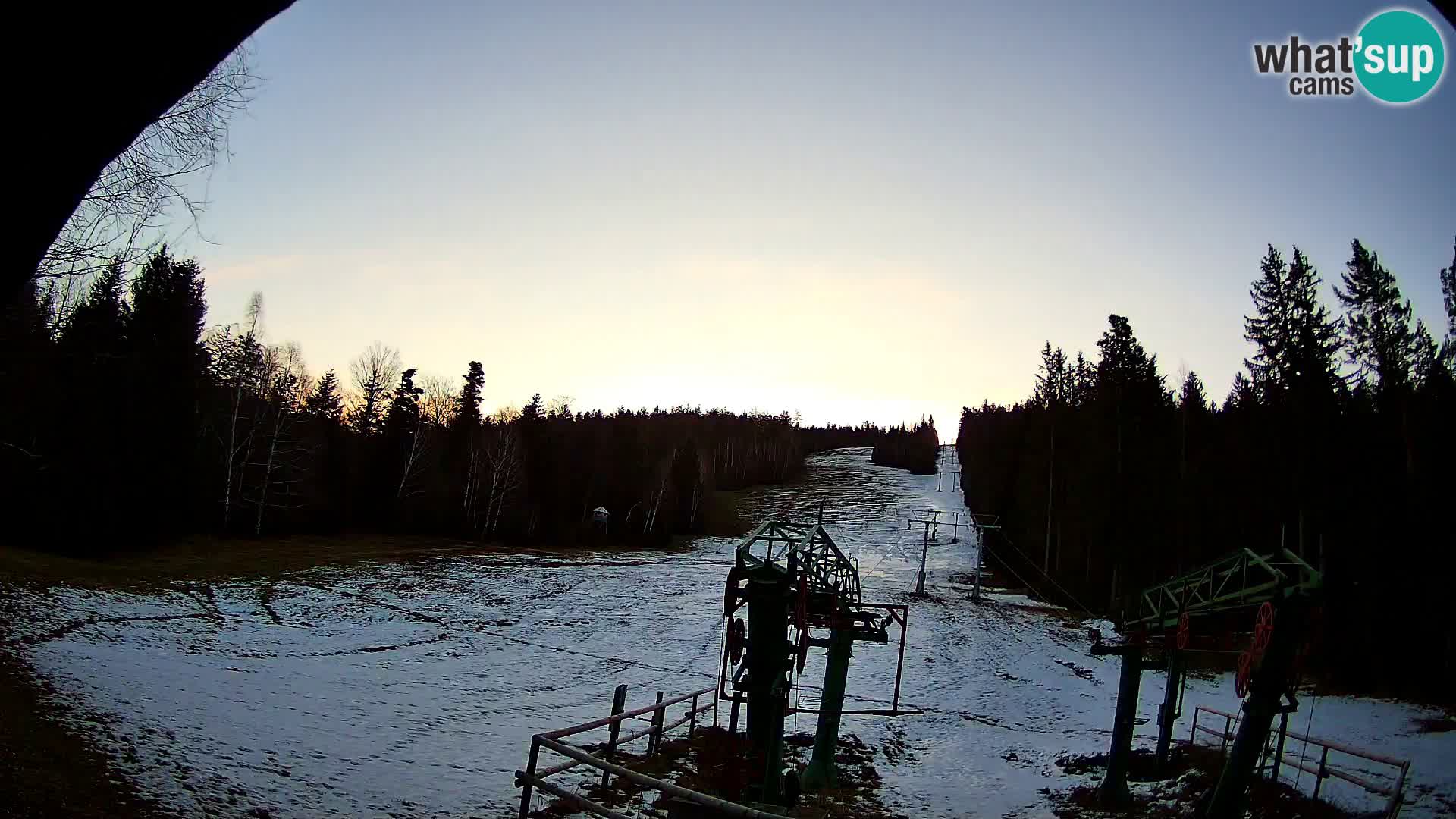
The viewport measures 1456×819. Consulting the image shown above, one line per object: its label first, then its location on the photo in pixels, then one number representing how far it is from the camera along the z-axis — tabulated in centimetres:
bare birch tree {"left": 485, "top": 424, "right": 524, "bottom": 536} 6419
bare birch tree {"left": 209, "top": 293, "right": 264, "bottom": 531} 4791
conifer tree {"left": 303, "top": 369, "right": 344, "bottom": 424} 6738
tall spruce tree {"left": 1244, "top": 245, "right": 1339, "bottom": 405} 3250
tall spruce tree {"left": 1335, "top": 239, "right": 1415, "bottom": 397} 2969
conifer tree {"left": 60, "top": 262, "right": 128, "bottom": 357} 3659
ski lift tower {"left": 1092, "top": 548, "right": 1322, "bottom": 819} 1299
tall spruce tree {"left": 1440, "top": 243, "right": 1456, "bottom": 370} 2683
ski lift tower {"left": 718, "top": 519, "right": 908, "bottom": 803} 1448
